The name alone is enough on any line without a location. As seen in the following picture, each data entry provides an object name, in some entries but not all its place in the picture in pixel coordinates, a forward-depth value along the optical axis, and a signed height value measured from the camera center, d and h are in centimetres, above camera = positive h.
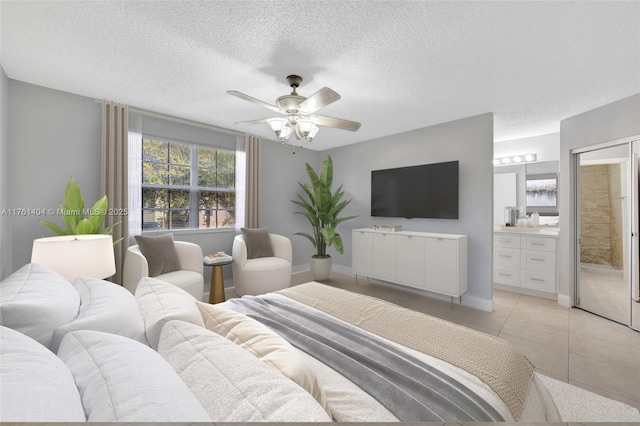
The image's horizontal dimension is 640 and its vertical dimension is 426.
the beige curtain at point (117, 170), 292 +47
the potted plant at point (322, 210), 437 +4
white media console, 316 -61
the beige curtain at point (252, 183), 414 +46
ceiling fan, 197 +82
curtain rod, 312 +119
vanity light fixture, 407 +84
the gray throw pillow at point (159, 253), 278 -44
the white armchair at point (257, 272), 332 -76
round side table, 317 -85
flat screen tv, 354 +31
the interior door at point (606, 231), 279 -21
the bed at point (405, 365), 87 -61
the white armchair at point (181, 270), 259 -61
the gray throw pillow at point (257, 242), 370 -43
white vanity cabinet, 348 -66
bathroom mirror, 390 +37
